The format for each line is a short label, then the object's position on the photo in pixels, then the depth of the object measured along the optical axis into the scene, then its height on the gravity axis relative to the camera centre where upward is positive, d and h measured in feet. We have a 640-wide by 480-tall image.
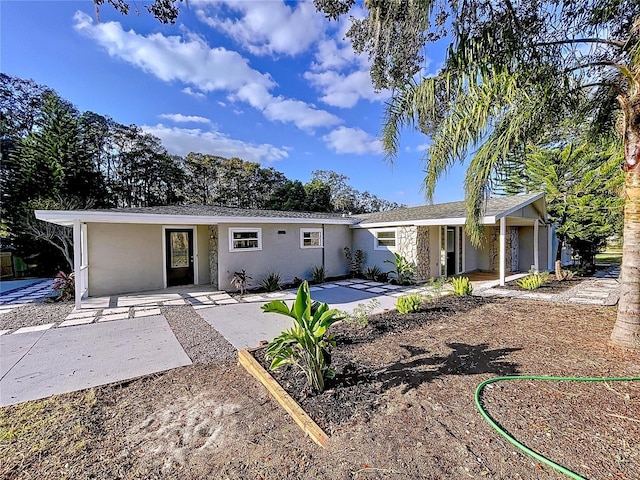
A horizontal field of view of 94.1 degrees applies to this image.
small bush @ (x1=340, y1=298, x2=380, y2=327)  18.47 -5.31
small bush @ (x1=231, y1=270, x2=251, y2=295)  30.80 -4.32
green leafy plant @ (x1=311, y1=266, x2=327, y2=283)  37.40 -4.65
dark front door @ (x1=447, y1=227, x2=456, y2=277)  40.19 -2.11
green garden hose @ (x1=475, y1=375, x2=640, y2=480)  6.73 -5.35
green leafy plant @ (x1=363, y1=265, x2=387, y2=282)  38.01 -4.81
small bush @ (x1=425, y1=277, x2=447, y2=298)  24.61 -4.92
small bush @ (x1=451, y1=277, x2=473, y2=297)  26.61 -4.74
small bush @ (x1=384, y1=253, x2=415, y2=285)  35.14 -4.05
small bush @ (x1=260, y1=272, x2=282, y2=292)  32.62 -4.79
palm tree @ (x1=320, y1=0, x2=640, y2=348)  13.80 +8.27
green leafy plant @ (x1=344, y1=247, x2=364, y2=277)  41.47 -3.33
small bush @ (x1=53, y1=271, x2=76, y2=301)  27.81 -4.20
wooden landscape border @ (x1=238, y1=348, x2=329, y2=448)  8.46 -5.54
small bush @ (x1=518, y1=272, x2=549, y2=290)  29.32 -4.89
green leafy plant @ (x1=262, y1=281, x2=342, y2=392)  10.59 -3.77
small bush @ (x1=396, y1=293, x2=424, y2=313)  21.31 -4.92
